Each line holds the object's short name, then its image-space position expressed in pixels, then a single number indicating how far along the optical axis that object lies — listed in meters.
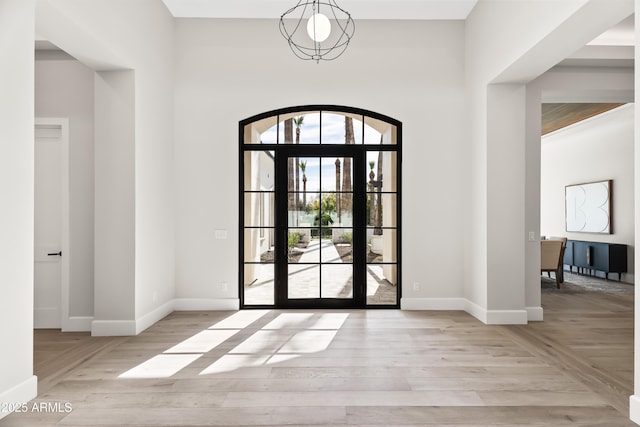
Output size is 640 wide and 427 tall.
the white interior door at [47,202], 4.39
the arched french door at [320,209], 5.39
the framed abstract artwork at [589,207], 8.49
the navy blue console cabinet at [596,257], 7.93
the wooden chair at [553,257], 7.25
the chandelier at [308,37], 5.25
